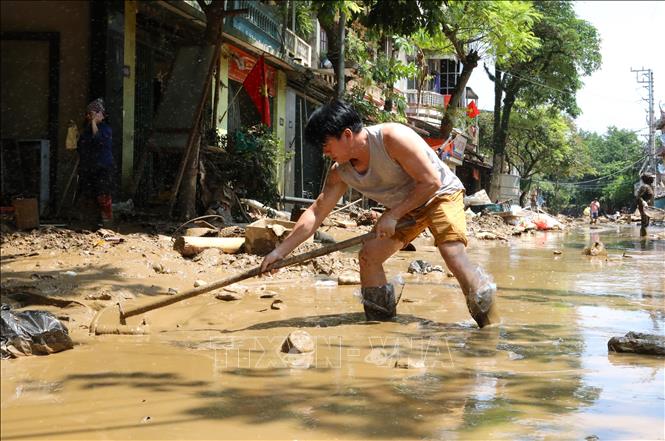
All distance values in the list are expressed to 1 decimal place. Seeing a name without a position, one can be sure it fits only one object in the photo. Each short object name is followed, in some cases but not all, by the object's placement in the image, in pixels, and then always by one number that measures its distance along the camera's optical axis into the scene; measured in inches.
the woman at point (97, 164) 325.4
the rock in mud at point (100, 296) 182.1
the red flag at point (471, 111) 931.5
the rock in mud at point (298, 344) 126.0
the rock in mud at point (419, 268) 270.5
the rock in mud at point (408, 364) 114.4
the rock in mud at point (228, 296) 192.1
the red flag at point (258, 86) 506.9
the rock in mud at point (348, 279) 226.5
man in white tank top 144.4
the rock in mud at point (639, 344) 125.9
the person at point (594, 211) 1563.7
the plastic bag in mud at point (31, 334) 115.6
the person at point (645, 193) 615.2
